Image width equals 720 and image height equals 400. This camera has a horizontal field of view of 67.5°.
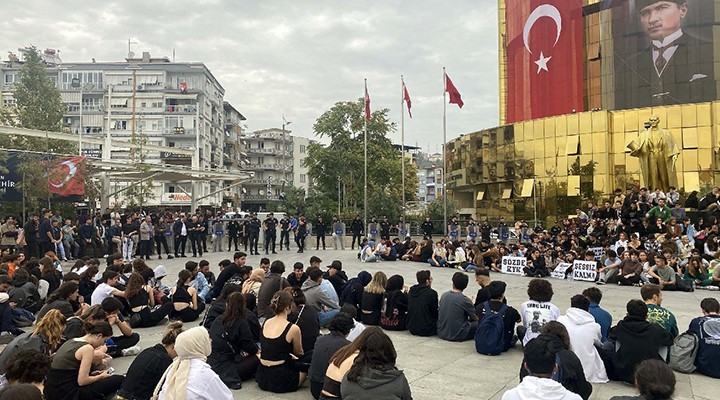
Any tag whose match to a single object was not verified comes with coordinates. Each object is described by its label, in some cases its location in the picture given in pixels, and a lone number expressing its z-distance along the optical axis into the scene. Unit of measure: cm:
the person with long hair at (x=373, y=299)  955
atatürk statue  2470
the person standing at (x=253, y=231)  2417
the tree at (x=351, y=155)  4744
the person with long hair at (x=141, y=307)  965
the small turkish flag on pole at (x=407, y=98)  3562
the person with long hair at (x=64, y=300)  767
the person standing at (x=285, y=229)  2572
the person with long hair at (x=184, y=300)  1009
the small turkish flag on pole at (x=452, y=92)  3281
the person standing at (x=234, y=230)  2542
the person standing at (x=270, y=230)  2381
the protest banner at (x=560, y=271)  1752
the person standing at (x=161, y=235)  2223
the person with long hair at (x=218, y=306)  780
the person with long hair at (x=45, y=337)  588
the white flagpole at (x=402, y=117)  3600
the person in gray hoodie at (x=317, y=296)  908
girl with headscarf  439
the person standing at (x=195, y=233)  2277
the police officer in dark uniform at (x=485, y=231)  2603
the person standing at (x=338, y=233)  2823
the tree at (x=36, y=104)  3469
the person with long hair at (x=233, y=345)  666
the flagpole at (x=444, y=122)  3284
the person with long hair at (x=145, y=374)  530
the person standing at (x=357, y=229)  2769
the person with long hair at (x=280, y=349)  624
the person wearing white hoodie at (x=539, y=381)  398
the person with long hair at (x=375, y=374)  430
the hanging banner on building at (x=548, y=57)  4512
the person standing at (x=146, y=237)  2133
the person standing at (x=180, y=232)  2264
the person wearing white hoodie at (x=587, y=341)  664
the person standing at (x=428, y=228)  2959
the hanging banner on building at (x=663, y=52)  3791
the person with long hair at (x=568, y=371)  533
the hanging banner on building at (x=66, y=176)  2297
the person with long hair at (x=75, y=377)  558
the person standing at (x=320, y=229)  2713
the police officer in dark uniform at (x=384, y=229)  2723
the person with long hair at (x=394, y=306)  945
